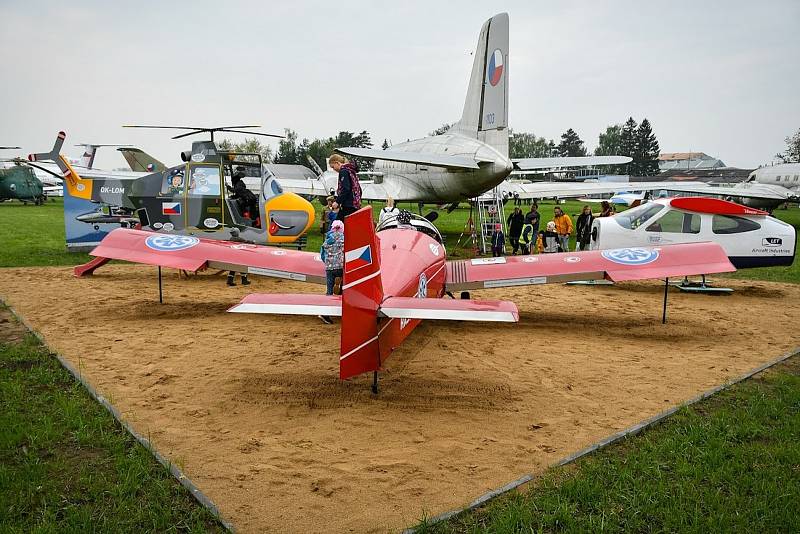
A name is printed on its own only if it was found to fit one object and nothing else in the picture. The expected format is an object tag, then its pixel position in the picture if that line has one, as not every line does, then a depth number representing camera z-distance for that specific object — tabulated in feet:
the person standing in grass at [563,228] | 50.44
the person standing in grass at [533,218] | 51.60
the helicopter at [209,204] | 41.16
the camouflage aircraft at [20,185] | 135.13
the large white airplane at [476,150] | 54.85
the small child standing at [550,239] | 48.47
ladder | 56.29
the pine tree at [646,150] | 353.51
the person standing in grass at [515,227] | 52.75
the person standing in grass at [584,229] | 48.60
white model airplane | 37.52
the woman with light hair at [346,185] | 26.40
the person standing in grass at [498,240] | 51.31
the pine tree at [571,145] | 424.25
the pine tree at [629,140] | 365.20
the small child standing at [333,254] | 26.86
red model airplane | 16.44
